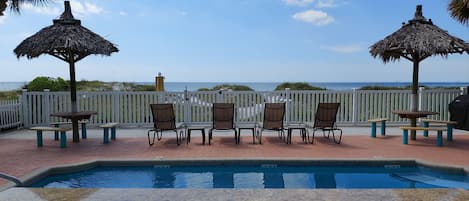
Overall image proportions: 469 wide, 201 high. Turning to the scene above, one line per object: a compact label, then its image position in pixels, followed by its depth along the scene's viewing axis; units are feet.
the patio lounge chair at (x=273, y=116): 24.57
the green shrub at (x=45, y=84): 35.04
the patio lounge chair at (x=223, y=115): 24.53
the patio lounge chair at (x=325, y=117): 24.49
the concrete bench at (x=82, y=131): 24.92
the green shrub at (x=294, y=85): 61.58
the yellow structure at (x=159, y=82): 35.12
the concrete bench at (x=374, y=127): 25.85
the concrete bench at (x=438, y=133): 22.54
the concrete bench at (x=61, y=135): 21.96
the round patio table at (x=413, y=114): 23.40
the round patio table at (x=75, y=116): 22.72
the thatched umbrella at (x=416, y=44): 22.39
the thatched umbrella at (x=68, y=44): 22.33
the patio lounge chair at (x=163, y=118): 24.17
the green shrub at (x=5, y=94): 32.00
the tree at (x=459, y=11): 25.05
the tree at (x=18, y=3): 18.28
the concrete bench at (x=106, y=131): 23.80
